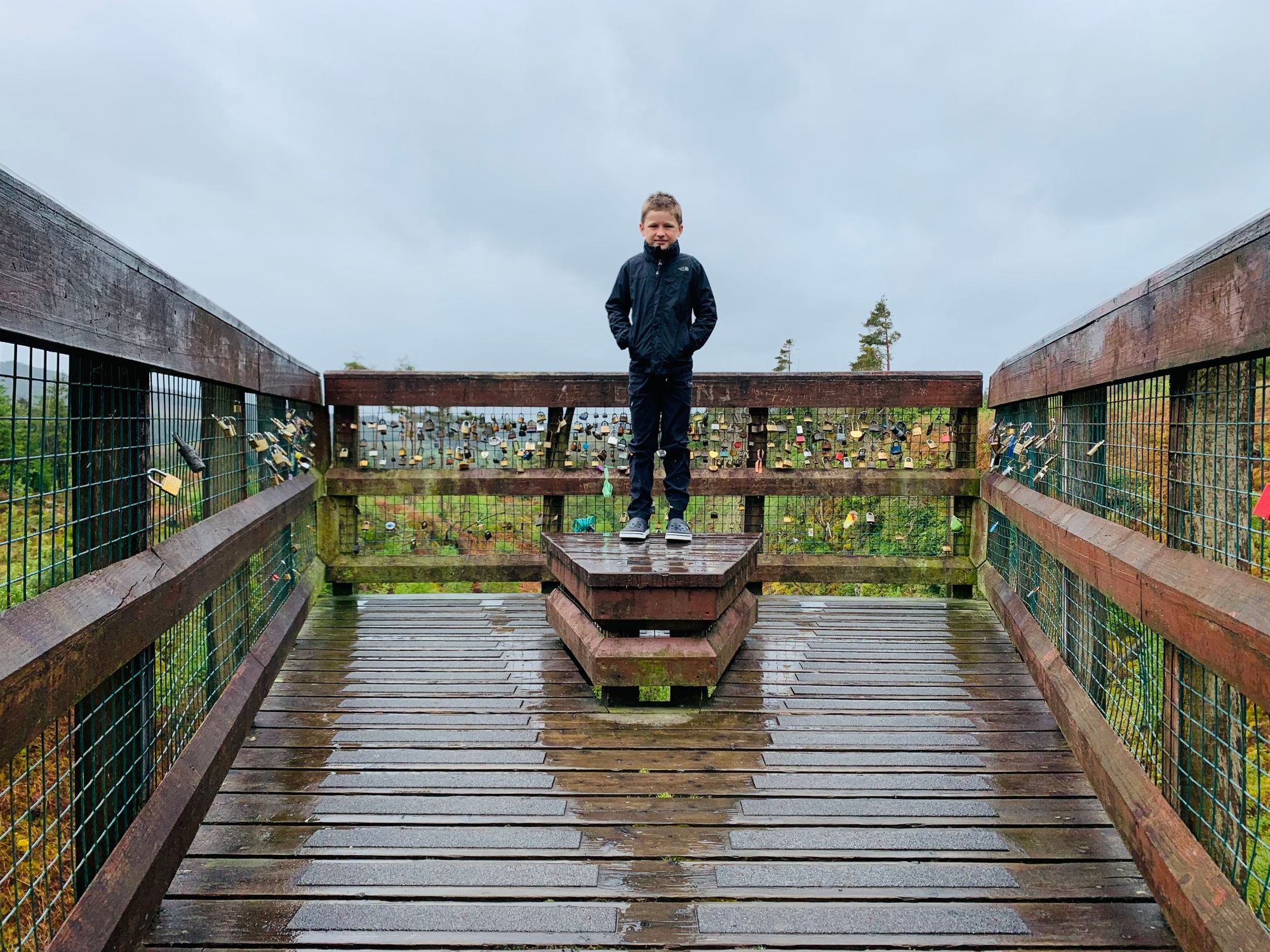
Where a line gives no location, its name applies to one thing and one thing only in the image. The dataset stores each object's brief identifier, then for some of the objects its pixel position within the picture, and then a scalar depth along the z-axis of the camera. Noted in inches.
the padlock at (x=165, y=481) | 86.8
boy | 157.2
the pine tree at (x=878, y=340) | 1487.5
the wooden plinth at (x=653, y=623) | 127.2
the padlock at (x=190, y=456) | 98.8
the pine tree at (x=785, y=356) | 1231.1
